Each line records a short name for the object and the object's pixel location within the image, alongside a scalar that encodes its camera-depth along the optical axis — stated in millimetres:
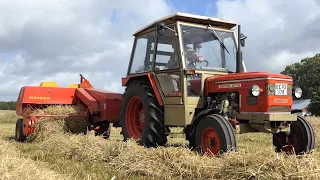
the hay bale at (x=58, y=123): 8622
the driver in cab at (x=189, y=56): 6758
